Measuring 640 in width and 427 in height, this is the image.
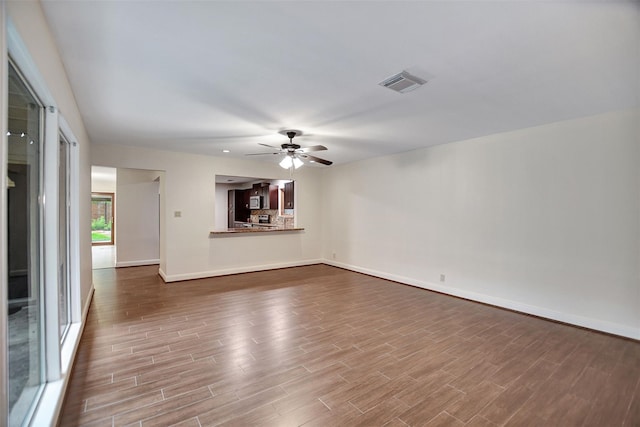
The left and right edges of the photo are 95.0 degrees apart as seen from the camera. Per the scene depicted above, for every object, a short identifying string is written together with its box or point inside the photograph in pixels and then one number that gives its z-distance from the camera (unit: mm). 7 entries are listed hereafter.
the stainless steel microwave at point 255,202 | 9577
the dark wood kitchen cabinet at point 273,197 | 8852
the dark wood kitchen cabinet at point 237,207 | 10771
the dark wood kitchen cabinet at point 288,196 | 7843
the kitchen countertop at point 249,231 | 6058
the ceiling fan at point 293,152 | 4090
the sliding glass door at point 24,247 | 1537
